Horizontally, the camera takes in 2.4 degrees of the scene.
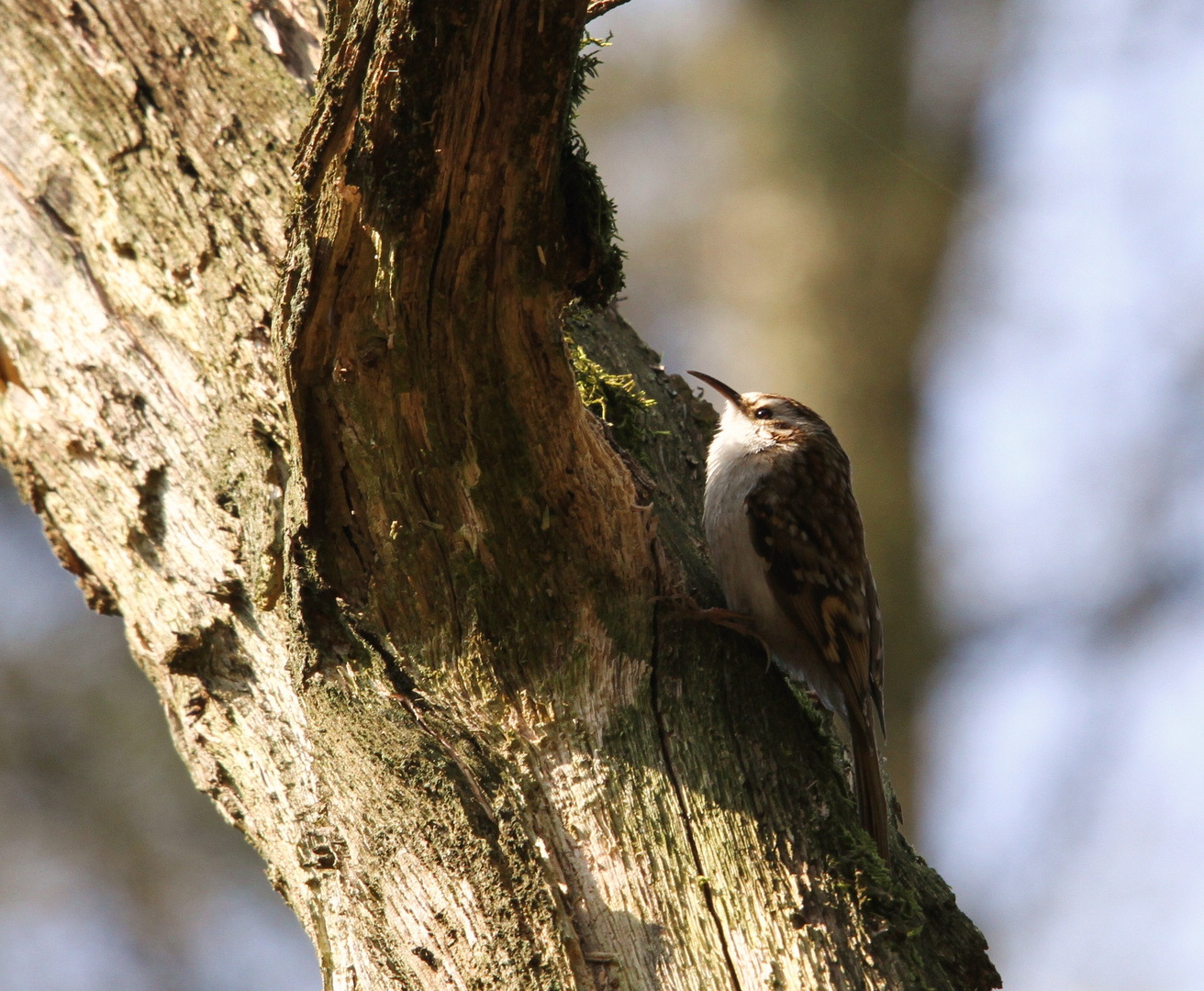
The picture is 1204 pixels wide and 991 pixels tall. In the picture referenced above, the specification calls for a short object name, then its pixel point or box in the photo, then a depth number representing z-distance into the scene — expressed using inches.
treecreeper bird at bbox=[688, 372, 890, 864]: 215.7
